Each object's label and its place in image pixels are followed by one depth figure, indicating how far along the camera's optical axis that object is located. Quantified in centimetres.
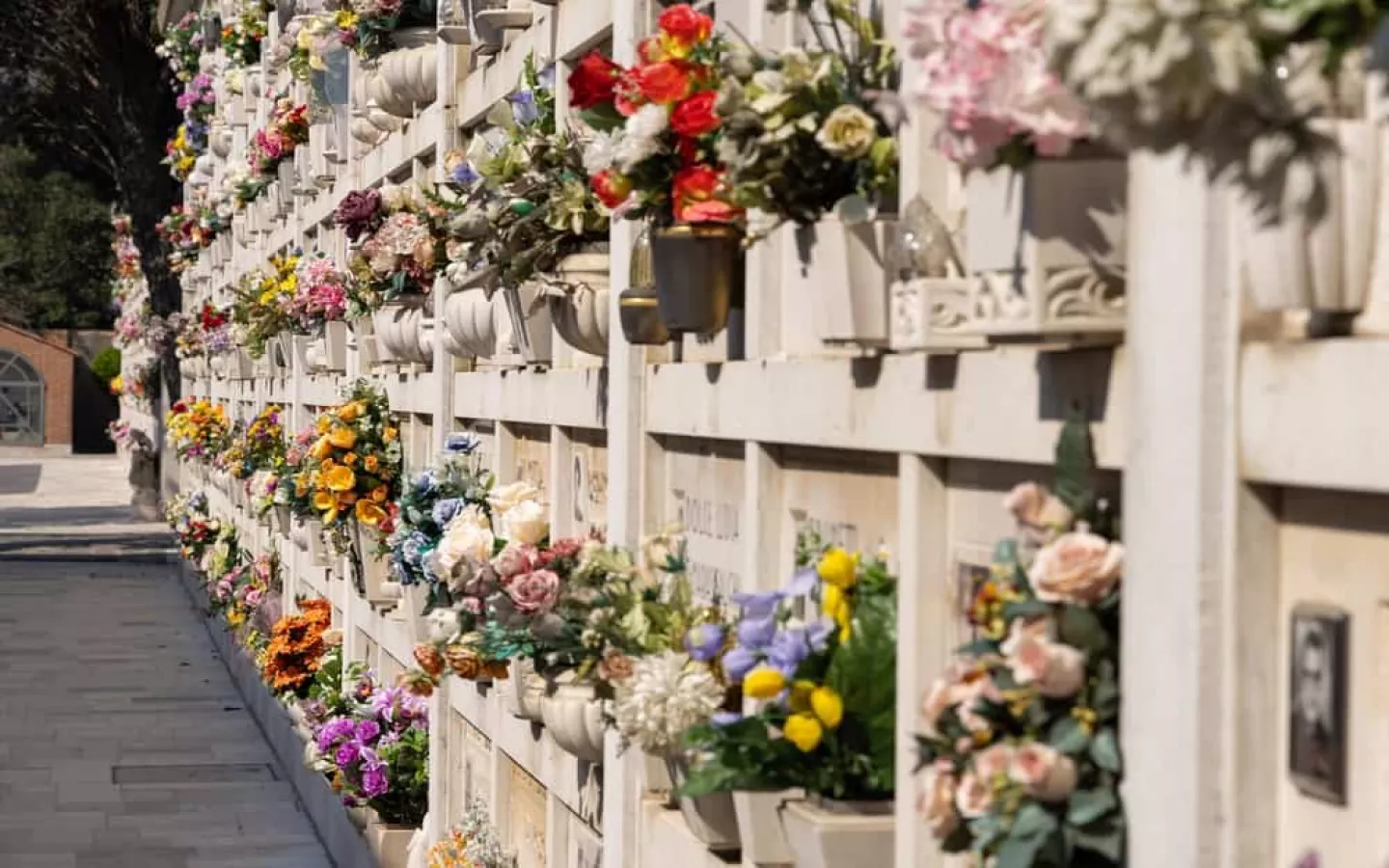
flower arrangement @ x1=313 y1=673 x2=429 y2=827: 985
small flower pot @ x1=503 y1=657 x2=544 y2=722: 662
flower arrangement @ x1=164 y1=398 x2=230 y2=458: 2072
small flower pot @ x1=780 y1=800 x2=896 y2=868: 380
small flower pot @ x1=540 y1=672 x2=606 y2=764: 599
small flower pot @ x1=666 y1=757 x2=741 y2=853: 470
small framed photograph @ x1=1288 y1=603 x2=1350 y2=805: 260
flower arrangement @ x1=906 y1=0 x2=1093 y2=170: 273
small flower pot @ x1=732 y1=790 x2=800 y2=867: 425
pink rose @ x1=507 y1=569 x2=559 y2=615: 564
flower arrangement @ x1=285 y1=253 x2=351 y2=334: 1195
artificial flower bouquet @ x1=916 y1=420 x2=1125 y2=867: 290
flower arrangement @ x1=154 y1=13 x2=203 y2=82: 2433
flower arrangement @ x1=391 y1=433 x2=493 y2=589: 747
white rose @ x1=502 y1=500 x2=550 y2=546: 640
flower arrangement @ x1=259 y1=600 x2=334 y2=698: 1325
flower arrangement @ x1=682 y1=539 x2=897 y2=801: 378
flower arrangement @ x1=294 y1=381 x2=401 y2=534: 1036
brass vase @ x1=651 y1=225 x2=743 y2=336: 466
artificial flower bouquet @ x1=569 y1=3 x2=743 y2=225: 421
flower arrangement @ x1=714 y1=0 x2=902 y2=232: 383
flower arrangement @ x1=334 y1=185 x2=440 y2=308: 844
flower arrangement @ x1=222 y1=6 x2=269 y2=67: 1838
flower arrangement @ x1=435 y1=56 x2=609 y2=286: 591
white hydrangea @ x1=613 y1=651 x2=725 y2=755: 437
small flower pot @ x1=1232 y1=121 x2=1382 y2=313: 250
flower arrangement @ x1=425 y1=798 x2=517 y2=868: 786
